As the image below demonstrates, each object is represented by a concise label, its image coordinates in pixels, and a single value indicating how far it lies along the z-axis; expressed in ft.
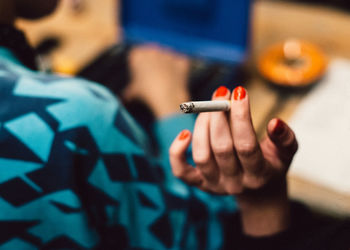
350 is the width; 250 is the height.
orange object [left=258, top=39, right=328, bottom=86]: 1.88
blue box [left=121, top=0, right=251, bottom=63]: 2.05
